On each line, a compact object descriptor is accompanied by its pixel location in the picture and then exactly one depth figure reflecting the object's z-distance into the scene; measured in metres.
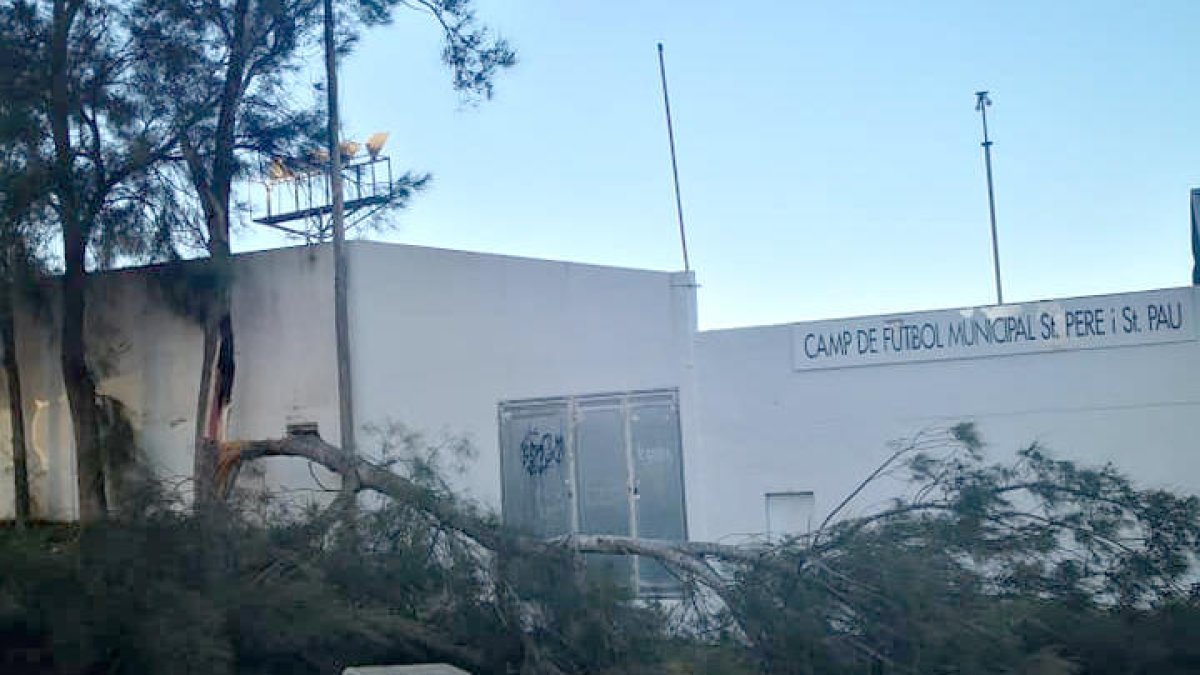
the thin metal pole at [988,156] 27.56
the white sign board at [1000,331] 14.60
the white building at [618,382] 14.84
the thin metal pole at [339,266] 16.56
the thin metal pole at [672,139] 20.83
